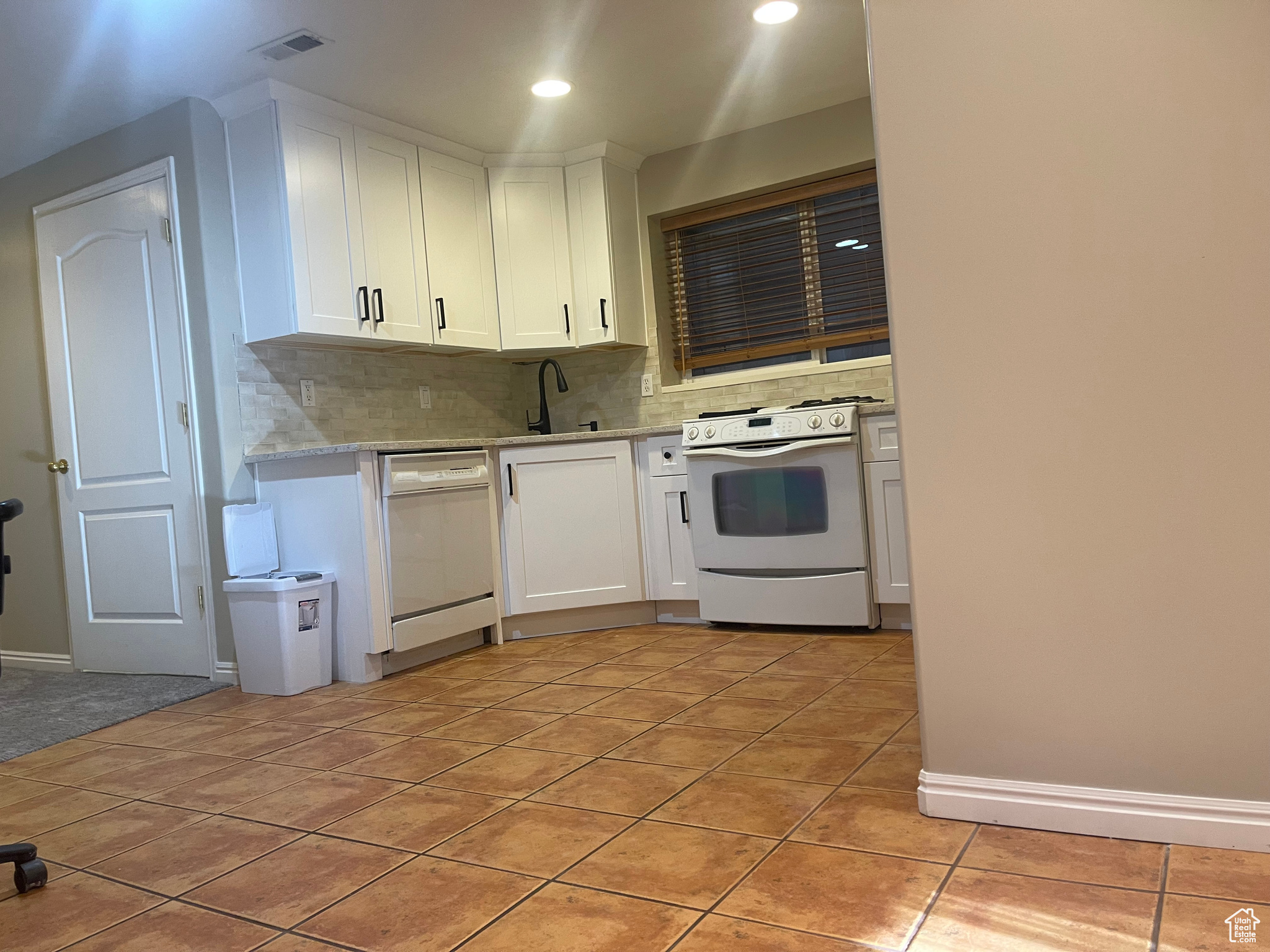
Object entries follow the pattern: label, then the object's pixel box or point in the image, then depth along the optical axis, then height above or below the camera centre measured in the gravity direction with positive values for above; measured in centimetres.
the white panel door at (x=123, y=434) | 360 +26
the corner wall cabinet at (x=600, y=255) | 435 +95
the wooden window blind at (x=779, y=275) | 419 +79
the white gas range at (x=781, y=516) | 353 -26
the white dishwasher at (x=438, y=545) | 337 -26
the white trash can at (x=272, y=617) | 319 -44
